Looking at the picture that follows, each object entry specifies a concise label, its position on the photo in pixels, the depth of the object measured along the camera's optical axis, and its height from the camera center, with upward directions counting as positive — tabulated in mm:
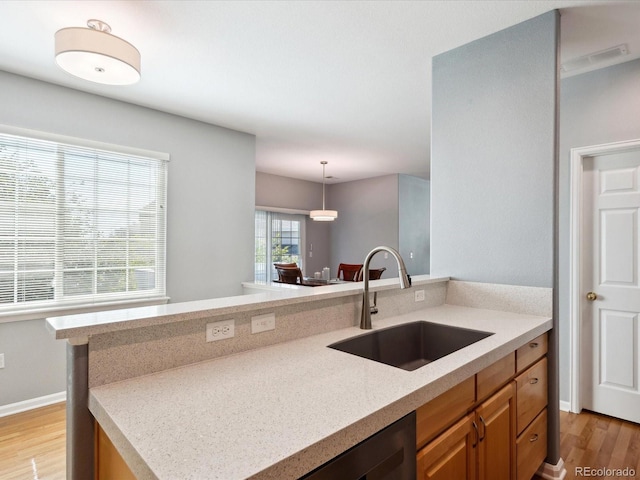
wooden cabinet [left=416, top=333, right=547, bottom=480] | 1143 -695
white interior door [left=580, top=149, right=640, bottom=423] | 2590 -311
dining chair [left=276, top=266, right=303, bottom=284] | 4582 -435
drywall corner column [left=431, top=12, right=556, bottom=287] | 2084 +538
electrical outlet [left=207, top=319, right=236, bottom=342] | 1304 -330
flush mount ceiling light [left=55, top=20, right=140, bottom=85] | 1942 +1018
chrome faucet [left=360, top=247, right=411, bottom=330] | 1672 -280
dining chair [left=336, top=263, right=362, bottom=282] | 5699 -472
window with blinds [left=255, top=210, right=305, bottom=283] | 6820 -2
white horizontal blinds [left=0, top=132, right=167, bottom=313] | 2826 +130
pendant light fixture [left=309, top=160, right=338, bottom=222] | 6039 +442
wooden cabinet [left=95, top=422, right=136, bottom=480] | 919 -608
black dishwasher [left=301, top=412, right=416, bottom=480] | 828 -543
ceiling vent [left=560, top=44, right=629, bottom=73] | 2420 +1295
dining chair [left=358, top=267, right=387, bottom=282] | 4679 -415
